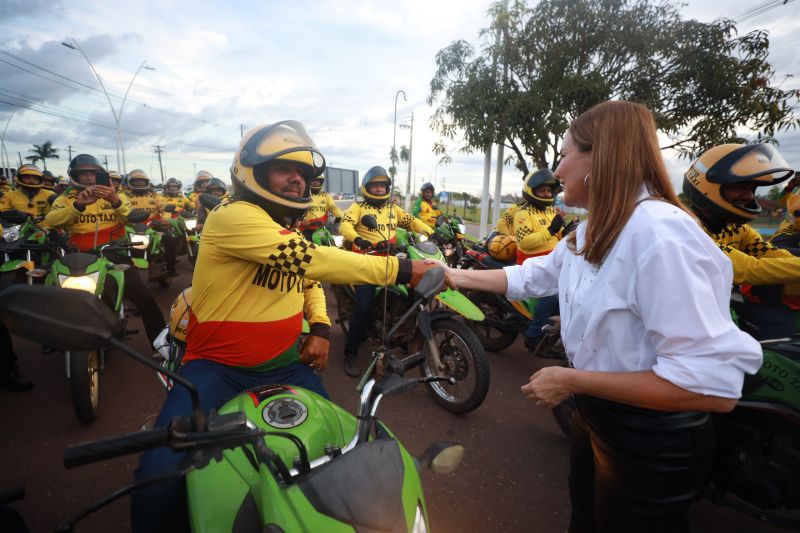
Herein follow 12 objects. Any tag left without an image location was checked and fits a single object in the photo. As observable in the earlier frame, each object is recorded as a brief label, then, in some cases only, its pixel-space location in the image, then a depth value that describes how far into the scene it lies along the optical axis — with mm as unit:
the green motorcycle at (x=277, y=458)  783
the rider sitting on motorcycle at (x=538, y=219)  4258
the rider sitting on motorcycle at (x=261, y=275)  1740
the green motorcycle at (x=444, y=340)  3172
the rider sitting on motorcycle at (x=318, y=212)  7383
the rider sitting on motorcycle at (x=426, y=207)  9711
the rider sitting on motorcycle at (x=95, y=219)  3938
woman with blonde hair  993
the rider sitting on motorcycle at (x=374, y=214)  4980
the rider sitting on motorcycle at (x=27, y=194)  6660
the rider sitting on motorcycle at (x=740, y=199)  2229
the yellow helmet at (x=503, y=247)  4836
